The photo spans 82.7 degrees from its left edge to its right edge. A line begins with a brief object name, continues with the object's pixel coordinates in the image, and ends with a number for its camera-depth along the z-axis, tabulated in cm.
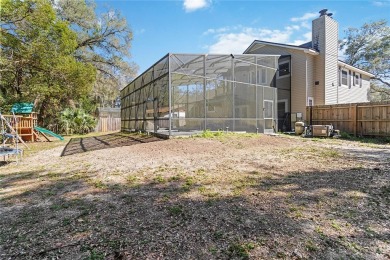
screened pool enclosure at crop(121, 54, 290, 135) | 980
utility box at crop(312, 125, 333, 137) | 1098
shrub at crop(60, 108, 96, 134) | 1642
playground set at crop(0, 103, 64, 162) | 1138
